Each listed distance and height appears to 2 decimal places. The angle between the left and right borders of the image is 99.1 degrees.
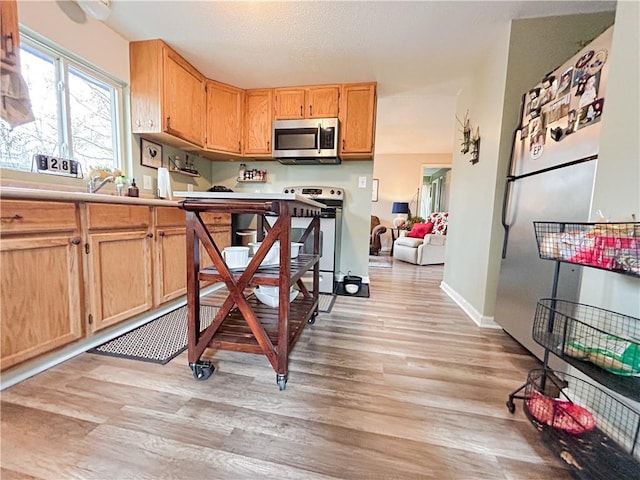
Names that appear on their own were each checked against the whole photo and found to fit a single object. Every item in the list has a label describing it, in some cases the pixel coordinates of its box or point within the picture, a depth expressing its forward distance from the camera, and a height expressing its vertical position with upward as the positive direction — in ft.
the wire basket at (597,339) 3.00 -1.49
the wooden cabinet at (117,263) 5.30 -1.27
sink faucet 6.59 +0.44
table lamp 21.48 +0.35
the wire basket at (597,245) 2.83 -0.26
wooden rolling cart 4.07 -1.09
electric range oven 9.62 -1.12
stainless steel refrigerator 4.18 +0.87
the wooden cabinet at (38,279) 4.04 -1.28
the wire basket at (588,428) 3.01 -2.56
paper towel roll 8.93 +0.69
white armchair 16.57 -1.86
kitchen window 5.82 +2.22
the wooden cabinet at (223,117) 10.03 +3.41
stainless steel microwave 9.77 +2.61
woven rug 5.18 -2.85
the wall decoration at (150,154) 8.61 +1.65
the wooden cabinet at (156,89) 7.93 +3.45
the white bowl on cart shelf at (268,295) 5.91 -1.85
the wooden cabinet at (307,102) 10.18 +4.12
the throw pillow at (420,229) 17.58 -0.87
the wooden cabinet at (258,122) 10.62 +3.41
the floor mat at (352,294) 9.59 -2.82
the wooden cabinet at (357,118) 9.97 +3.48
